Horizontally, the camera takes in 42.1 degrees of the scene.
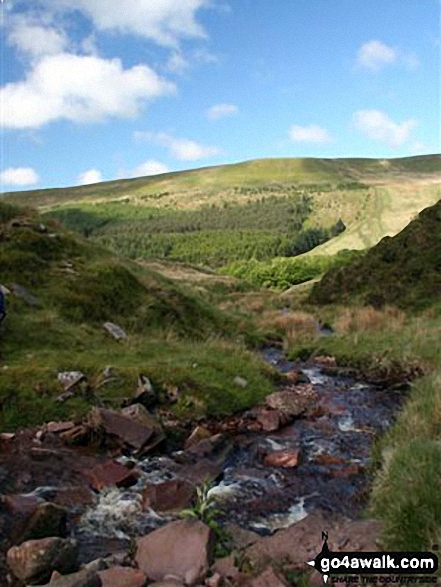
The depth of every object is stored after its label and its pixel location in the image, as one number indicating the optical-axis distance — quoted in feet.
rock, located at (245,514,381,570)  24.84
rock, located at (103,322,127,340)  73.41
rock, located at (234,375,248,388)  58.44
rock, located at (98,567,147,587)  23.02
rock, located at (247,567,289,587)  22.27
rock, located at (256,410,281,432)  49.78
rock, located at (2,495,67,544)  27.71
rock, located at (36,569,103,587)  22.38
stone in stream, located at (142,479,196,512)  33.63
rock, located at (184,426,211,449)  44.86
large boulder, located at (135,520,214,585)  23.94
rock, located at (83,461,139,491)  36.76
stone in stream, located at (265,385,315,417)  53.29
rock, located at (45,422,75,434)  44.11
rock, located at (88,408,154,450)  42.91
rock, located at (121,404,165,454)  43.29
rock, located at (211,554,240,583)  23.38
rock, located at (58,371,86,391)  50.75
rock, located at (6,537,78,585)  24.62
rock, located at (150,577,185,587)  22.77
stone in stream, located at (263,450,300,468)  41.55
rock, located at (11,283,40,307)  75.76
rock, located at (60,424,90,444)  43.11
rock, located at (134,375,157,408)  50.39
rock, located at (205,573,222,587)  22.69
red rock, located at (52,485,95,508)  33.96
